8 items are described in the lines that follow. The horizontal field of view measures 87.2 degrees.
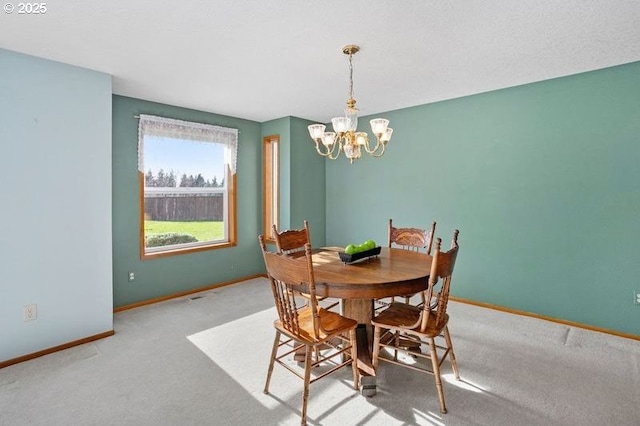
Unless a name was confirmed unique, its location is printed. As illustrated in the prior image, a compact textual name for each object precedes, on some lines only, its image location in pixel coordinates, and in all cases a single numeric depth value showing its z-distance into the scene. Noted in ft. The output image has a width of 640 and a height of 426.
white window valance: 12.94
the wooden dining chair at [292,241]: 9.64
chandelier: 8.35
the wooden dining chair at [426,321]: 6.47
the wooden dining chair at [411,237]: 10.14
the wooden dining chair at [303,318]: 6.30
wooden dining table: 6.56
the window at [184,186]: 13.42
